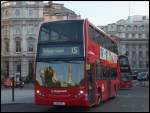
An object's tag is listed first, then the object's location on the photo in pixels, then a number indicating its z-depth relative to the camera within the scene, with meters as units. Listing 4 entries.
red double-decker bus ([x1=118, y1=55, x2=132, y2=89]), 22.68
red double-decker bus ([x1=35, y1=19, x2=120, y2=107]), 9.58
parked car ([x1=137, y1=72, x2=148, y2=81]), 33.26
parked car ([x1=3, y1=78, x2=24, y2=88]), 28.29
